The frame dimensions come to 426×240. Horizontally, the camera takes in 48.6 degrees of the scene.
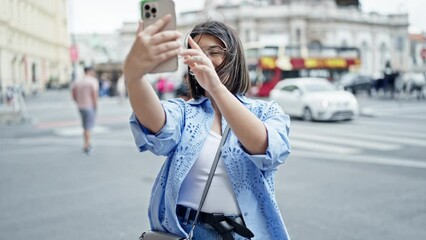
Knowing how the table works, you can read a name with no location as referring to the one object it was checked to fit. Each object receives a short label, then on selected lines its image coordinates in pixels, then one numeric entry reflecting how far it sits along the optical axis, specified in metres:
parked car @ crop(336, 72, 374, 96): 35.55
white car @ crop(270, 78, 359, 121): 15.93
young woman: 1.73
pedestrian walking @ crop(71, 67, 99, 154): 9.83
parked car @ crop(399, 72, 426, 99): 28.42
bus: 31.75
